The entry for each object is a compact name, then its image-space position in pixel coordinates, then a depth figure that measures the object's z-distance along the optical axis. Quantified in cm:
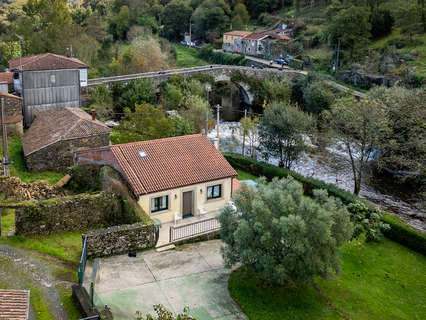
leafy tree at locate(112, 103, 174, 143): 3819
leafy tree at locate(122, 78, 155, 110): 5234
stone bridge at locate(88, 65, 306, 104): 5928
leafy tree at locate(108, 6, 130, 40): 9869
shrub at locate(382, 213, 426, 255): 2559
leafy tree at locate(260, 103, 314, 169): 3903
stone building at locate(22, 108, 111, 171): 3191
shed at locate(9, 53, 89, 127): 3891
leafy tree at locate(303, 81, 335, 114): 5478
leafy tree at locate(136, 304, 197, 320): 1136
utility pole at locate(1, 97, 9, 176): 2636
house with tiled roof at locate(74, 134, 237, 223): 2373
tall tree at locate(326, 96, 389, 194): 3281
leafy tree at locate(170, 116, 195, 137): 4127
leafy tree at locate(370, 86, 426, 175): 2884
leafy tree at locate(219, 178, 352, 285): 1664
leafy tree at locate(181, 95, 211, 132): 4694
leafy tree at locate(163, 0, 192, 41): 11406
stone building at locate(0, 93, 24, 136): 3544
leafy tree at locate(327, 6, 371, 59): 6762
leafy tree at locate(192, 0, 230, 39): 10744
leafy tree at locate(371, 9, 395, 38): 7350
